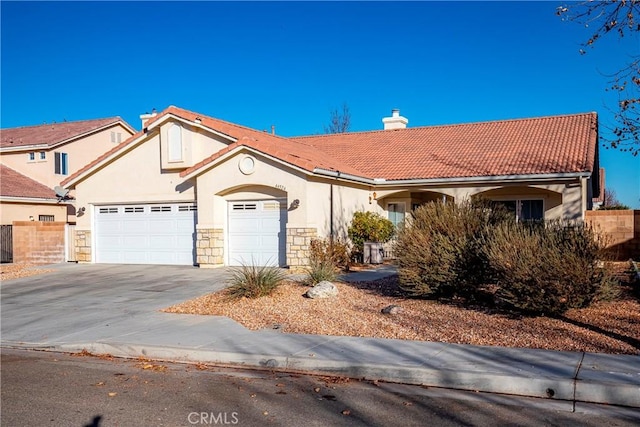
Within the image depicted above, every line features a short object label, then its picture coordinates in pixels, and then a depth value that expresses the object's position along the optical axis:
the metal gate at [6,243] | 24.97
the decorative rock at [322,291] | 12.93
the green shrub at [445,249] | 11.88
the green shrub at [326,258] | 14.40
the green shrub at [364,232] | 20.91
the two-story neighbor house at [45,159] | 29.48
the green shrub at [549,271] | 10.07
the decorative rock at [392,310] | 11.25
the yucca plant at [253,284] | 13.02
